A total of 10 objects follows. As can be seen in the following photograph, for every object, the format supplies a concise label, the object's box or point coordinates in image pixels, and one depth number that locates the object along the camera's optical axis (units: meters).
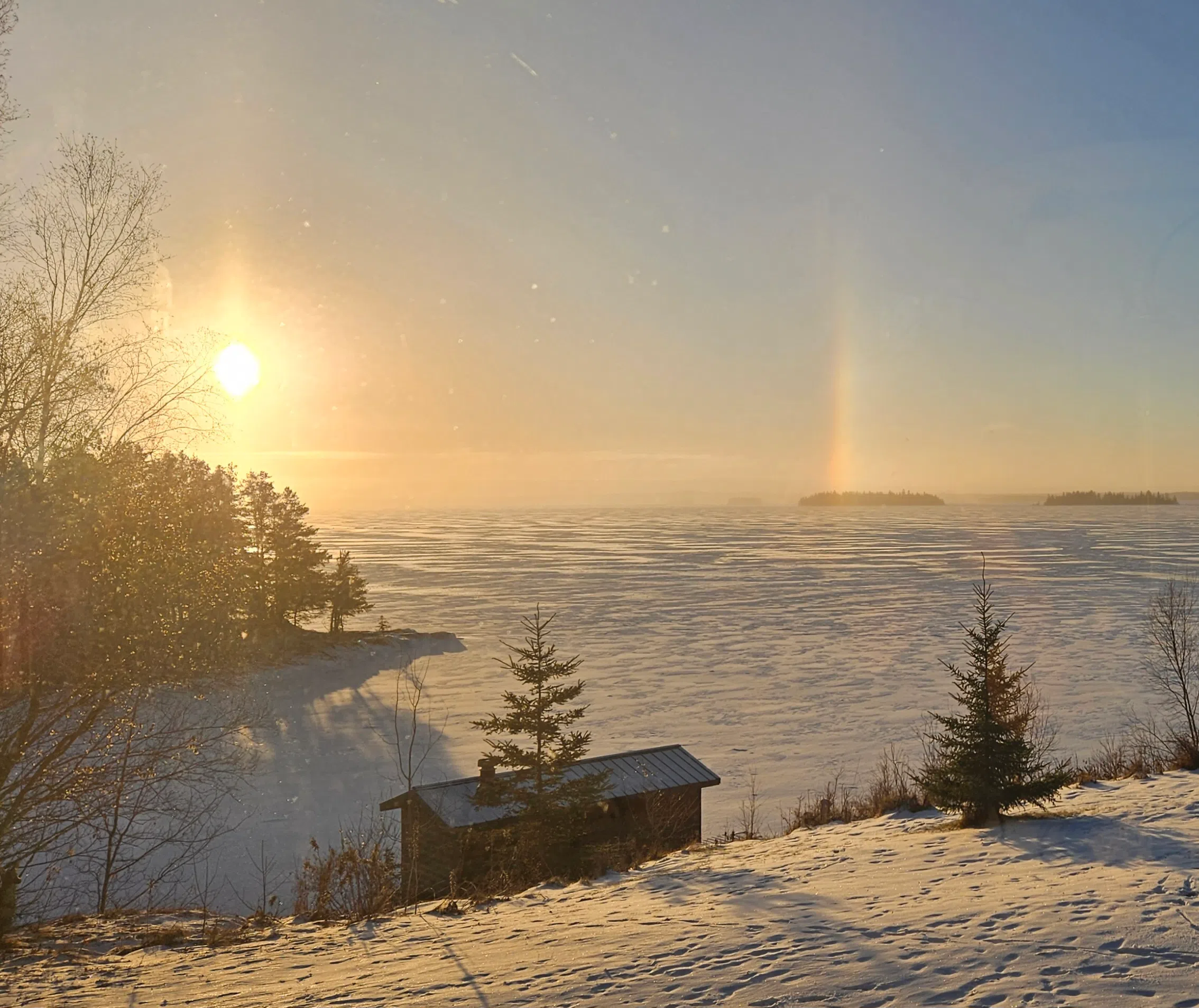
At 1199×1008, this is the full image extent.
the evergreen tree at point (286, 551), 46.81
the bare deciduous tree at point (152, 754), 8.62
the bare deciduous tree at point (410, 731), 24.50
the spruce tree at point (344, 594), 49.25
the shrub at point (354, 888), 10.27
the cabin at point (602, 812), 14.80
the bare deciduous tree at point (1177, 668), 22.34
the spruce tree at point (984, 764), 11.49
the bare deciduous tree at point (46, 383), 9.07
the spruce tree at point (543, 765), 14.43
